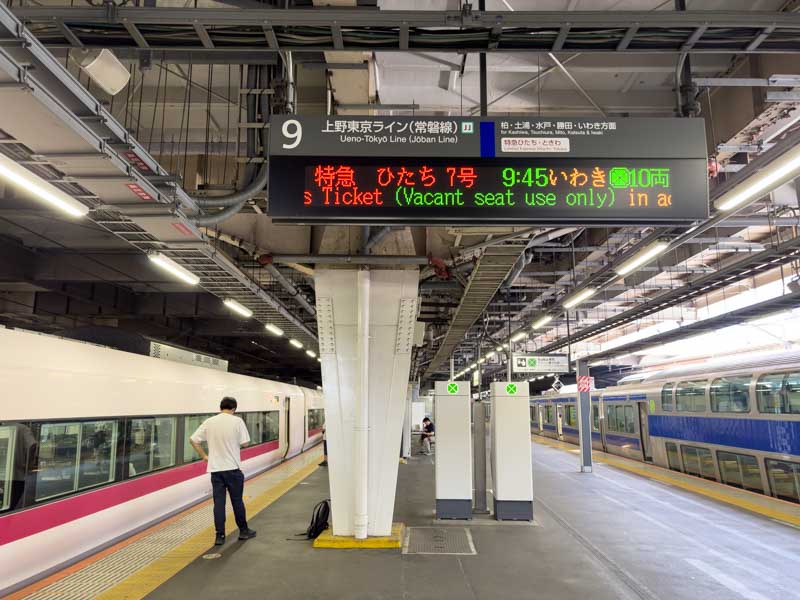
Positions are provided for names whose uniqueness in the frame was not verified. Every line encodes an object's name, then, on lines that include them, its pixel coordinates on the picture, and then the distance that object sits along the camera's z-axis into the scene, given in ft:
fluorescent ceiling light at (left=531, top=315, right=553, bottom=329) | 40.64
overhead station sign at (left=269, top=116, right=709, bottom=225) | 12.41
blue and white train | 31.99
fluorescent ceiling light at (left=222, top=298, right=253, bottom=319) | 31.41
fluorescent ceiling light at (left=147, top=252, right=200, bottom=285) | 21.80
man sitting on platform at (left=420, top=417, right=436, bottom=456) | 64.94
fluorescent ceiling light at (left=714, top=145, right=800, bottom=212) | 14.29
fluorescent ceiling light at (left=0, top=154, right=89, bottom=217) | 12.44
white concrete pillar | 24.22
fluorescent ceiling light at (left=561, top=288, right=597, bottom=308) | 31.32
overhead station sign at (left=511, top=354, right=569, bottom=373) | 48.32
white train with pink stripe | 16.92
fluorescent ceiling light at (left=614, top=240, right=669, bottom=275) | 21.60
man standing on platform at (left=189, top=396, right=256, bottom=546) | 21.93
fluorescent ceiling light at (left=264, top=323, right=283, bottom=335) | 41.52
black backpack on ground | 23.57
